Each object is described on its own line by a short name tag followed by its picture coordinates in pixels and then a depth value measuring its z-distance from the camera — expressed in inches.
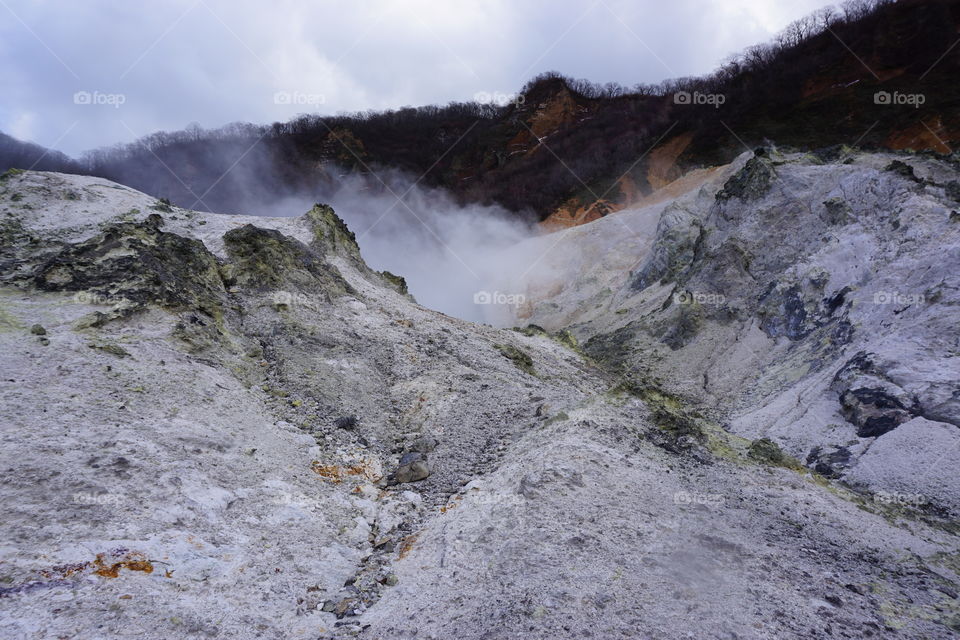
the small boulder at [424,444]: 301.7
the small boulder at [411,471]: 276.5
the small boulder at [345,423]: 313.3
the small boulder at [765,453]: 301.0
